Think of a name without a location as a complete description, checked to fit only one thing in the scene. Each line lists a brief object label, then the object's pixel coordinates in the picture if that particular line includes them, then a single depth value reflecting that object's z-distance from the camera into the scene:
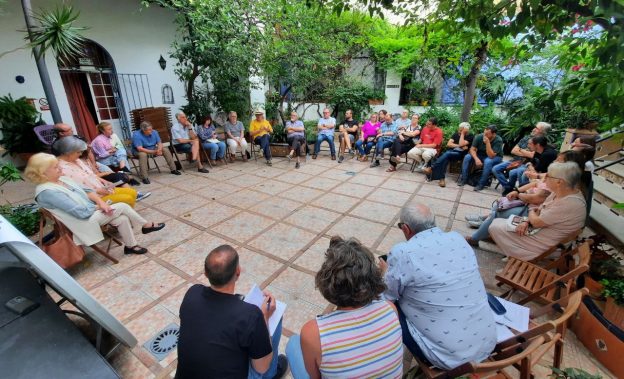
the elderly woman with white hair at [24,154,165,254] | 2.25
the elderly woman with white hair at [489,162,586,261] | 2.13
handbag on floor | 2.29
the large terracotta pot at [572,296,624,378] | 1.63
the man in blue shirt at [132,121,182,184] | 4.88
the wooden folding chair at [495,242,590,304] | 1.73
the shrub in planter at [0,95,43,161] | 4.93
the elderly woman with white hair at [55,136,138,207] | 2.87
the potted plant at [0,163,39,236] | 2.94
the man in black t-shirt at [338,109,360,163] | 6.70
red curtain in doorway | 6.26
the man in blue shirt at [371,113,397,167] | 6.19
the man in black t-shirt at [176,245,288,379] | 1.14
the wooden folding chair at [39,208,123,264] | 2.29
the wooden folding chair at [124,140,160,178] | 4.99
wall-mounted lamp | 7.20
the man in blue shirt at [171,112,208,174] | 5.51
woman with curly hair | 1.05
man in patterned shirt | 1.31
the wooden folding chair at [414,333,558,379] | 1.11
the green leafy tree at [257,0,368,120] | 5.86
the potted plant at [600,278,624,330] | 1.72
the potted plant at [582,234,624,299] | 1.96
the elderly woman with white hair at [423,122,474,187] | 5.11
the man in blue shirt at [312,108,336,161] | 6.70
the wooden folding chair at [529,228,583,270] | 2.21
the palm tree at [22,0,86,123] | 3.42
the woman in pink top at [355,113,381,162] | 6.58
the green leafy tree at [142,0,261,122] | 4.96
